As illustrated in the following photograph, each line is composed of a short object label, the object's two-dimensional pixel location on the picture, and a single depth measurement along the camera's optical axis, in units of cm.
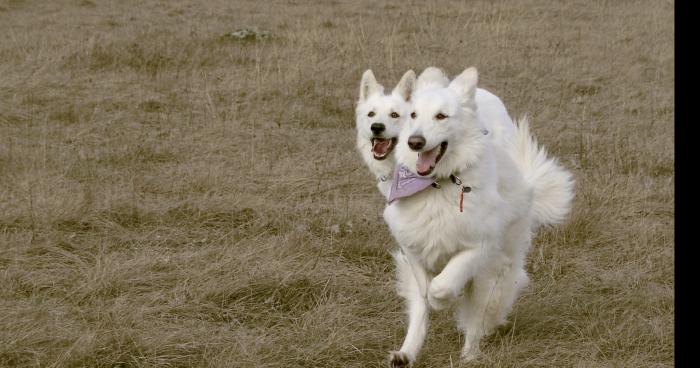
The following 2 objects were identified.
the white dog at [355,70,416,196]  882
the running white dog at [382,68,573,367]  648
